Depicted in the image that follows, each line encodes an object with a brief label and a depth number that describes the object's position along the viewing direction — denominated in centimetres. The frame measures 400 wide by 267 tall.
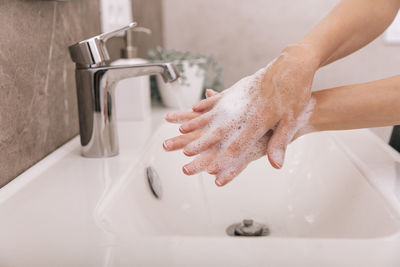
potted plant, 109
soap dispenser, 88
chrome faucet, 60
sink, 36
